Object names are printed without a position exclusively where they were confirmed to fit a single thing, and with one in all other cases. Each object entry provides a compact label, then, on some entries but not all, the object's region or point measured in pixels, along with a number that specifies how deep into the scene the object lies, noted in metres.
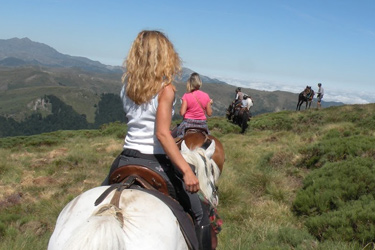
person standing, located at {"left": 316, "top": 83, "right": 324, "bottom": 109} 29.04
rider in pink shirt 7.17
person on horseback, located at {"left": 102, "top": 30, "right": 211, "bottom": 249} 2.71
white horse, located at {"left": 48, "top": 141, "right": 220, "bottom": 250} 1.99
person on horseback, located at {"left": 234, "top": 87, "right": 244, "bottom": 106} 21.34
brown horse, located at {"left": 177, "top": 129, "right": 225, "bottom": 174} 6.25
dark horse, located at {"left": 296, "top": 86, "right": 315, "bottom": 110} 30.11
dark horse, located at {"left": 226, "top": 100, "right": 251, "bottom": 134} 19.66
